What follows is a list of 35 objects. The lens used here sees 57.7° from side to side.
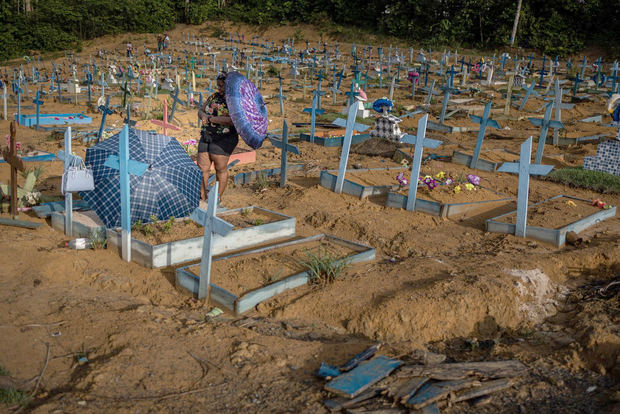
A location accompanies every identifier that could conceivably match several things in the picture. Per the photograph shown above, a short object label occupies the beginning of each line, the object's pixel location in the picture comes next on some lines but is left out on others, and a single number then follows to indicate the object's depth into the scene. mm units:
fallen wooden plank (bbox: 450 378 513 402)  3865
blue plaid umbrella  6730
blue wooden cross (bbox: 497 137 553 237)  7270
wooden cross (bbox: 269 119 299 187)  9156
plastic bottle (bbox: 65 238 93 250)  6438
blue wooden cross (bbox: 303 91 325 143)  12508
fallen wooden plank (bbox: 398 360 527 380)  4039
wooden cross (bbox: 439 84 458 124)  15765
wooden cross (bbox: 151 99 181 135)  9576
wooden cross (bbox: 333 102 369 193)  9047
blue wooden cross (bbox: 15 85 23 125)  14312
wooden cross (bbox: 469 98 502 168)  11195
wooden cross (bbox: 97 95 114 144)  9344
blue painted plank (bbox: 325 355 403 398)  3807
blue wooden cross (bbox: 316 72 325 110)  14445
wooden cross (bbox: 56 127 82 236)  6344
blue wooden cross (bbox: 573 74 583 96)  22859
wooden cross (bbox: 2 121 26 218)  6783
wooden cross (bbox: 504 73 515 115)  18409
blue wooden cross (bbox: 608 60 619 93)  21334
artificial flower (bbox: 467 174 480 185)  9287
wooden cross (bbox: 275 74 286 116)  17000
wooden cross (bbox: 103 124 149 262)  5852
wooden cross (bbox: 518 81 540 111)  18391
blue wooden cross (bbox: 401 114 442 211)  8338
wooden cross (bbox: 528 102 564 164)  11297
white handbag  6102
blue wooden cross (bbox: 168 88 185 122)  14260
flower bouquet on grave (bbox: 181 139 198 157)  11633
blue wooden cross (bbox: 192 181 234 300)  5012
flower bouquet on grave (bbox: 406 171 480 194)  9078
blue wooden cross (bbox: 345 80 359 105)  12852
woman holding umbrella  7676
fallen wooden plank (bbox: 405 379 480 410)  3689
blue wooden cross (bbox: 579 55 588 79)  26588
